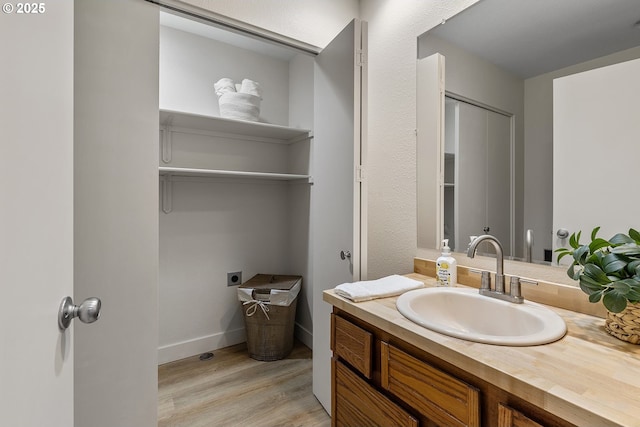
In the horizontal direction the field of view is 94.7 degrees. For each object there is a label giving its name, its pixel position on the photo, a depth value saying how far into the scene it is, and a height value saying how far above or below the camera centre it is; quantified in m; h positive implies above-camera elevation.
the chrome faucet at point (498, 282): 0.98 -0.24
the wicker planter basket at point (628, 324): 0.72 -0.27
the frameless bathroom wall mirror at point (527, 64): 0.95 +0.55
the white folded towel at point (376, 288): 1.07 -0.29
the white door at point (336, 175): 1.38 +0.20
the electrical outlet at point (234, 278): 2.48 -0.55
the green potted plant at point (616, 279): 0.70 -0.16
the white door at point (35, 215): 0.42 -0.01
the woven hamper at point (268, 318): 2.19 -0.78
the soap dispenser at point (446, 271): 1.20 -0.23
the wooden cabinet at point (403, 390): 0.63 -0.46
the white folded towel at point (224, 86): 2.23 +0.96
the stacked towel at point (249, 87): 2.24 +0.96
